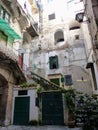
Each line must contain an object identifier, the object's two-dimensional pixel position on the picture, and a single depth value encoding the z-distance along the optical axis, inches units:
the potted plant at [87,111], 289.4
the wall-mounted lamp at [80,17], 427.8
